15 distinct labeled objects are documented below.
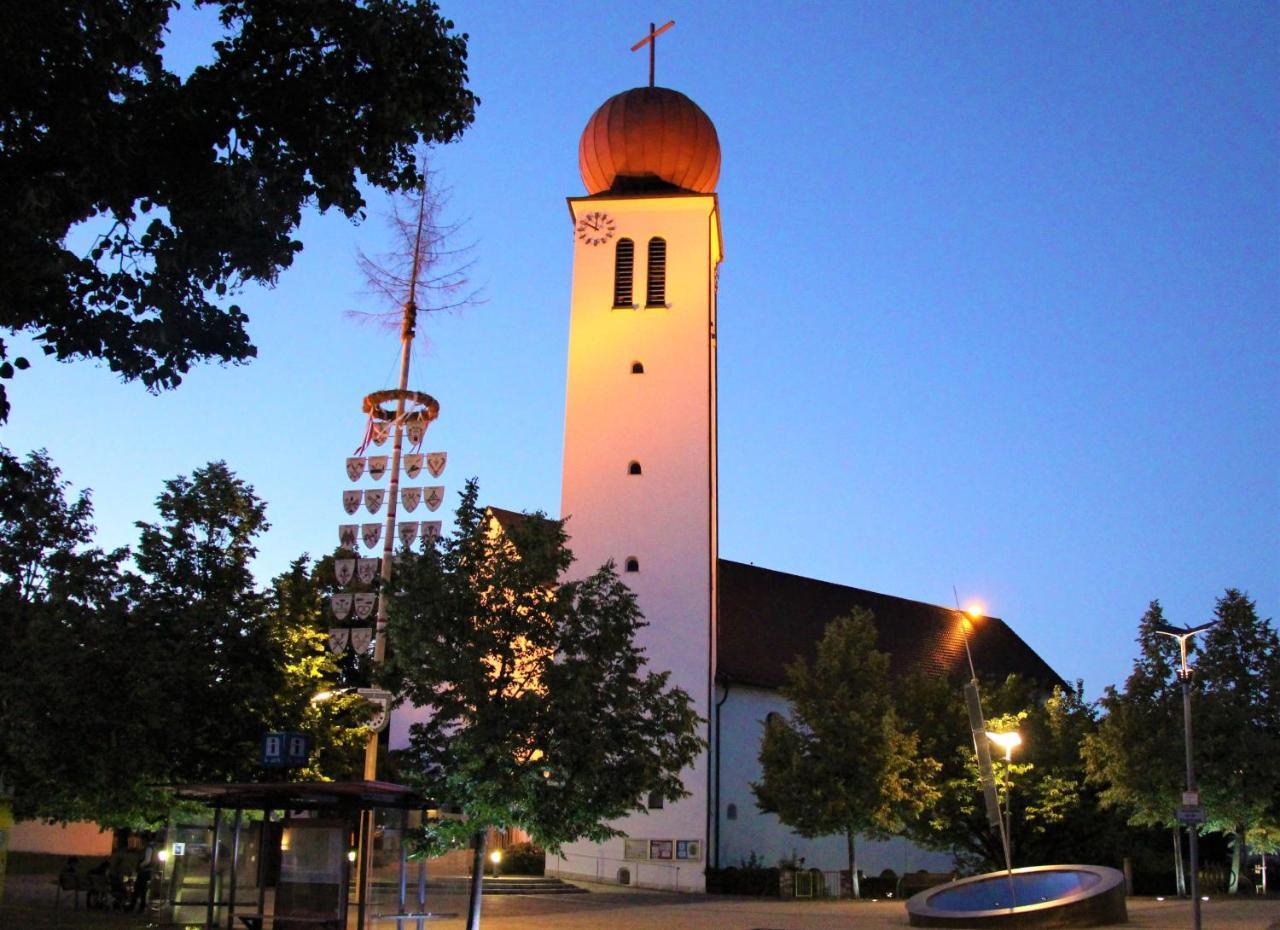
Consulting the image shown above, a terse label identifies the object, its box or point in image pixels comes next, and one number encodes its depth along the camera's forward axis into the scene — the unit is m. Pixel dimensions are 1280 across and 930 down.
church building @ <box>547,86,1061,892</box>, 40.78
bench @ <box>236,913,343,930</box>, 19.81
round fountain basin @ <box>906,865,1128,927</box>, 25.06
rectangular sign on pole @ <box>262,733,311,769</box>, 21.84
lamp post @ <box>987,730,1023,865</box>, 25.20
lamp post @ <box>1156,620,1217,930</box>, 25.72
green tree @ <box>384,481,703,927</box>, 21.53
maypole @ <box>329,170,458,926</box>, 26.92
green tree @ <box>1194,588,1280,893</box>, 36.78
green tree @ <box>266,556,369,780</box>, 28.17
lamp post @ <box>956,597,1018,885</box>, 20.19
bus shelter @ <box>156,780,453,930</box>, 20.08
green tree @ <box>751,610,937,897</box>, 37.53
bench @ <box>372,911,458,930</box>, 21.09
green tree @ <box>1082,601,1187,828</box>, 37.84
